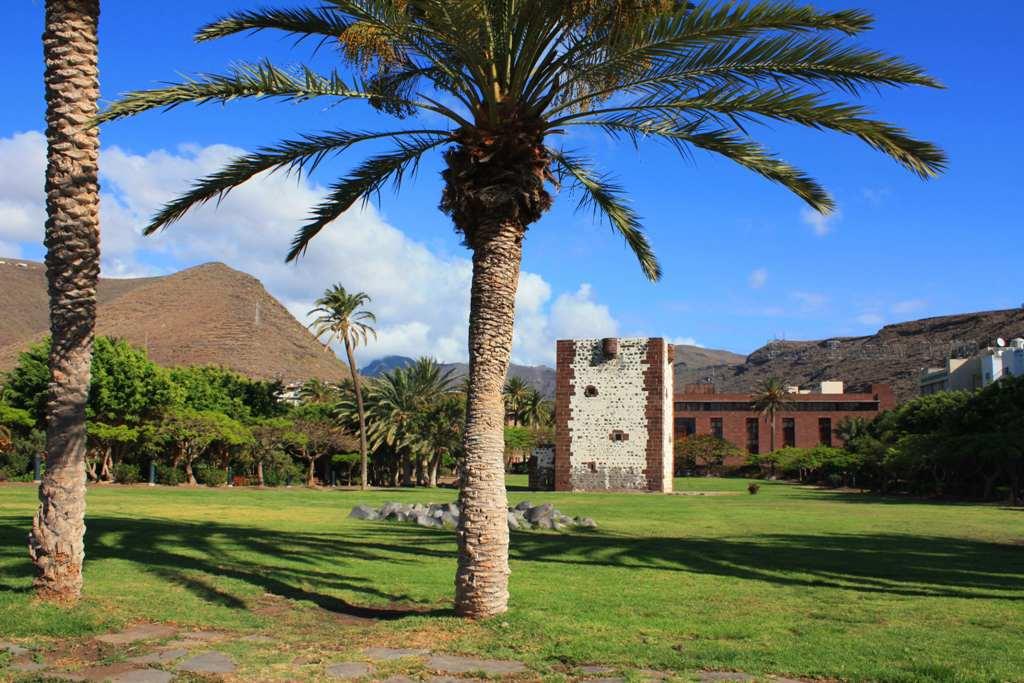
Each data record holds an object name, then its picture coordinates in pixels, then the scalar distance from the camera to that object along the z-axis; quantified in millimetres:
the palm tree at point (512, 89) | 9117
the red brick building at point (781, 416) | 99000
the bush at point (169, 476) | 40688
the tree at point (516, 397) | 89062
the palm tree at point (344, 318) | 46594
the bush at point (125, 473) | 39938
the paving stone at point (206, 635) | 8211
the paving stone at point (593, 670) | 7129
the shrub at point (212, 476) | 42250
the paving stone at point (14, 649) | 7300
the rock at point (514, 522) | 19564
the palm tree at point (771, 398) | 91562
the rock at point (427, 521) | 19922
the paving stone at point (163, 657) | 7293
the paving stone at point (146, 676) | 6707
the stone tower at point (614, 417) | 42466
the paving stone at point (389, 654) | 7523
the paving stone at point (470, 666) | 7137
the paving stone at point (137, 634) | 7969
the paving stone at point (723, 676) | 6934
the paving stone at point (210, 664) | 7031
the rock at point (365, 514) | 20953
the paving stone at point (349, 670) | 6945
